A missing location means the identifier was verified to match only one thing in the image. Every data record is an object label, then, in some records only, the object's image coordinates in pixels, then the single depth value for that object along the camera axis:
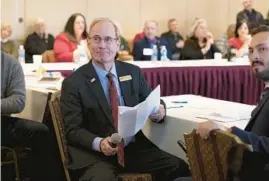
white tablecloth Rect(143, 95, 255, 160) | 2.75
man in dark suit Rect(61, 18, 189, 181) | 2.57
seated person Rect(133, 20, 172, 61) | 7.41
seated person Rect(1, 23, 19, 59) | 7.01
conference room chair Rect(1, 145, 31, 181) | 3.29
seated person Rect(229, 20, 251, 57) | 7.66
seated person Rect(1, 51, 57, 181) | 3.11
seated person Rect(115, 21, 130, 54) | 7.85
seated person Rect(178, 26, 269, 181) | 1.93
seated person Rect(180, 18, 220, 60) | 7.41
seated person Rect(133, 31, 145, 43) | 8.23
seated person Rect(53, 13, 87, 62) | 6.72
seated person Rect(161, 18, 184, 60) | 8.30
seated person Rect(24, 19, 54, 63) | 7.68
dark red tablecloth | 5.57
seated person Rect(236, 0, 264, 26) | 8.53
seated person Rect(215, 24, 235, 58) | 7.97
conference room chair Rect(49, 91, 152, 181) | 2.68
